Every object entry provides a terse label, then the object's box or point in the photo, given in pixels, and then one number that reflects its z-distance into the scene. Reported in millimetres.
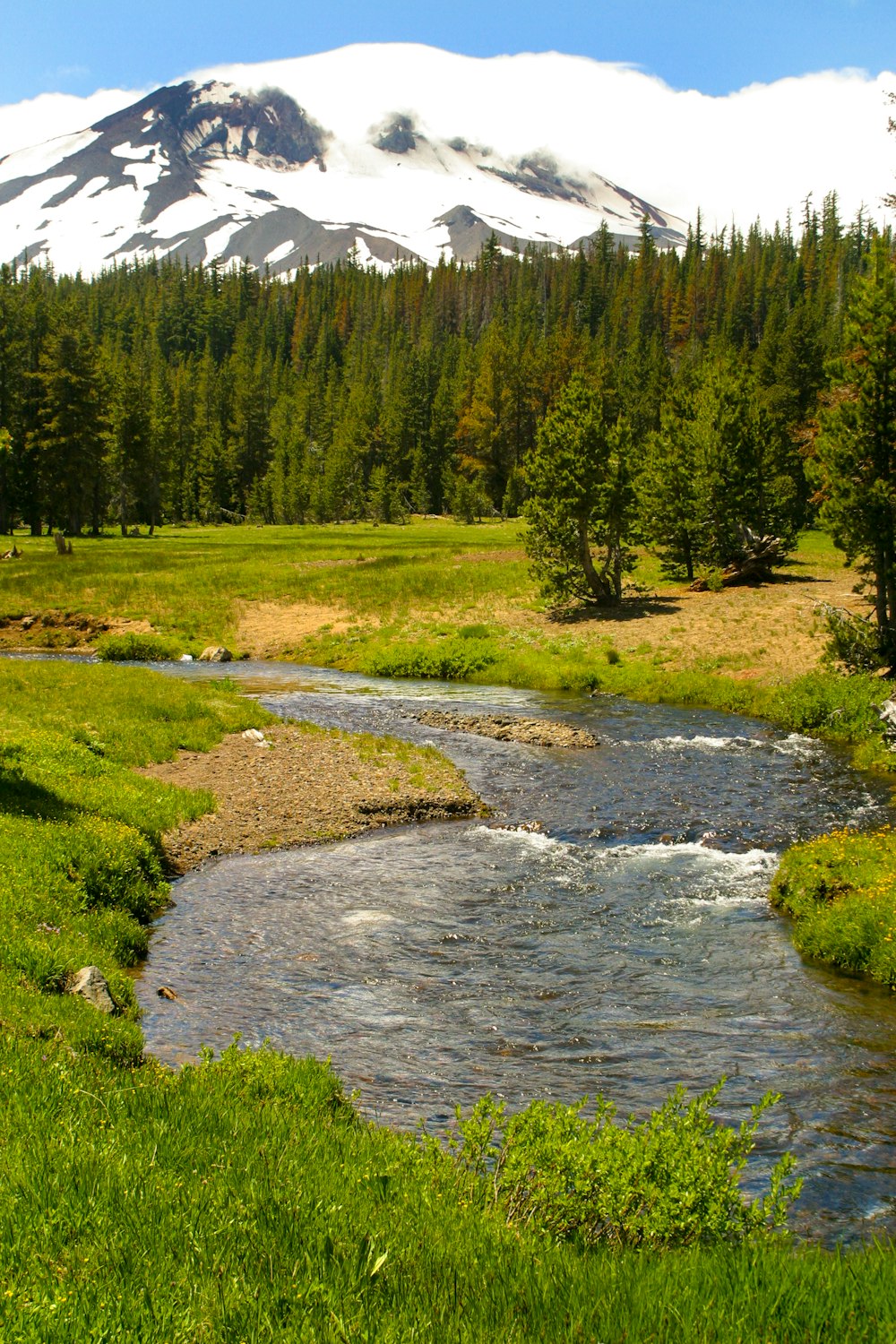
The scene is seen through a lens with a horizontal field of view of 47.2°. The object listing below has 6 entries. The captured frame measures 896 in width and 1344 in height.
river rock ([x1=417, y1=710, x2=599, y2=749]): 28297
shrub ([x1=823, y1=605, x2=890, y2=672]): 32875
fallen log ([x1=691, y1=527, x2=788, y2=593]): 51031
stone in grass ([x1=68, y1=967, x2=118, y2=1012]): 10602
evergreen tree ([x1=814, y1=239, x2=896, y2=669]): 31609
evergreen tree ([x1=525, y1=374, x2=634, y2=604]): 44562
